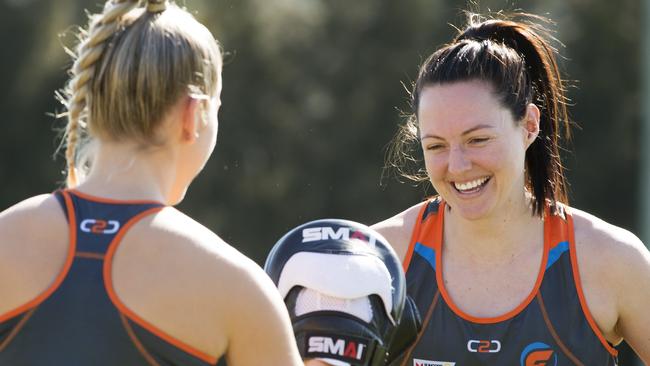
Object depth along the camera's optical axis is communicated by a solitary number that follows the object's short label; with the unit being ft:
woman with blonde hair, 14.78
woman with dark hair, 23.43
